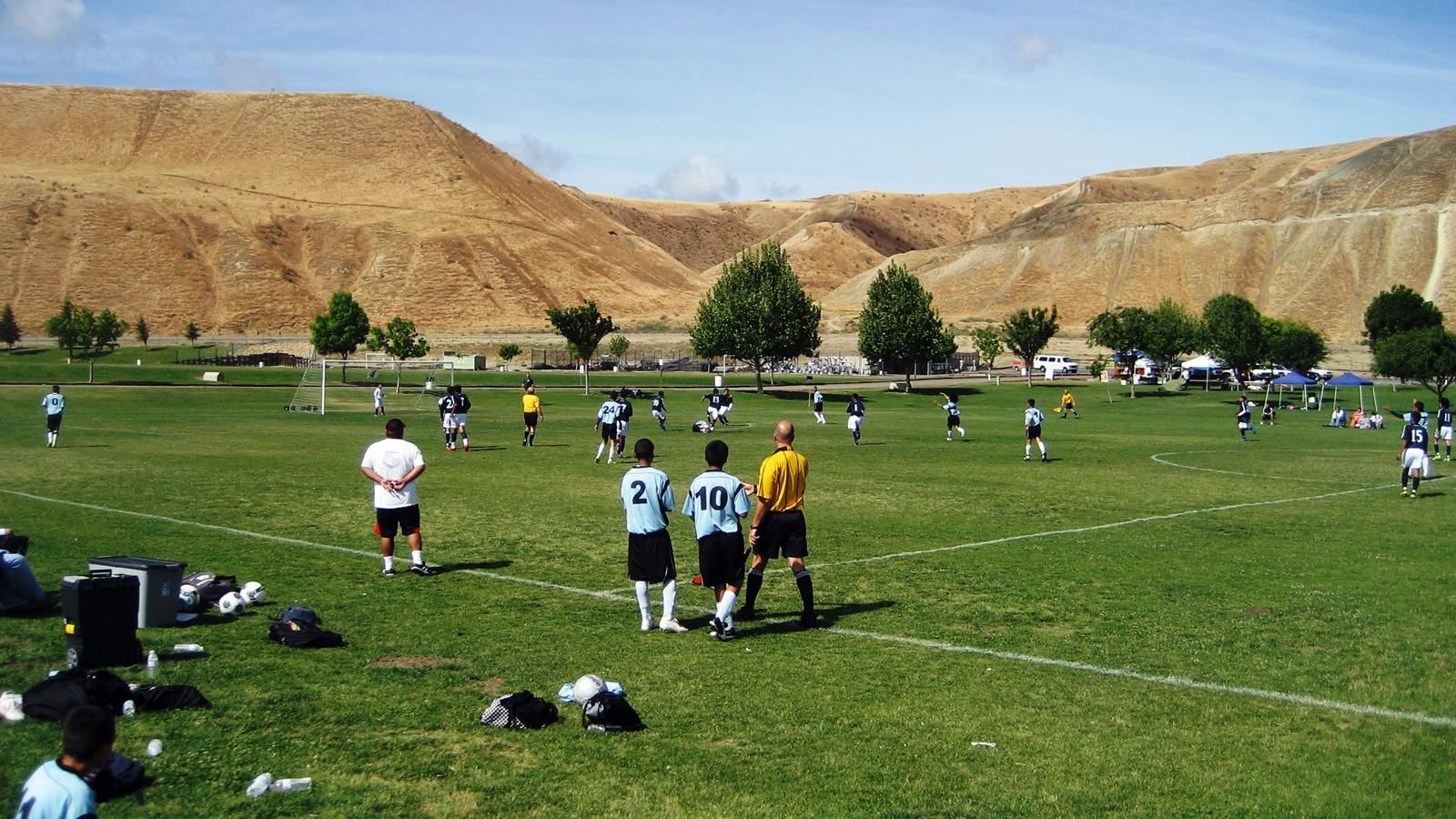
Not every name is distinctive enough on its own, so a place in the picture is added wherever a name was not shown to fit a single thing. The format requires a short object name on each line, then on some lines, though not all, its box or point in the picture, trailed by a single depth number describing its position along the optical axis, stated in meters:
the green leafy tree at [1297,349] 103.69
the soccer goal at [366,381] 62.86
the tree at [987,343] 112.06
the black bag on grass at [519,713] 9.58
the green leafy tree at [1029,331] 98.25
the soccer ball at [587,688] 9.74
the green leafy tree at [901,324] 89.31
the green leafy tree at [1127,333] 97.06
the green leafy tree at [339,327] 95.50
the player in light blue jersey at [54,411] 34.50
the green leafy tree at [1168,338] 98.81
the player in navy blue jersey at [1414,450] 27.16
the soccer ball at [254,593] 13.70
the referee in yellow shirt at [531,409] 37.25
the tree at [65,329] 97.25
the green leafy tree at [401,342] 94.94
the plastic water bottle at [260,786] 8.00
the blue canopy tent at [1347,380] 66.49
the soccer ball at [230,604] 13.23
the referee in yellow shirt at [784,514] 13.26
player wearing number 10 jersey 12.81
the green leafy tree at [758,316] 85.00
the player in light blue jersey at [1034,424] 35.53
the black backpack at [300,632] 11.91
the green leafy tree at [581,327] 84.62
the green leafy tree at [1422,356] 79.19
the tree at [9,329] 111.88
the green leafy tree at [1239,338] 93.44
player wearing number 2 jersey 12.95
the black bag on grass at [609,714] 9.51
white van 112.44
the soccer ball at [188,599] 13.14
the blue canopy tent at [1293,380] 71.25
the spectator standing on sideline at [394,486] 15.80
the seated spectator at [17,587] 12.84
